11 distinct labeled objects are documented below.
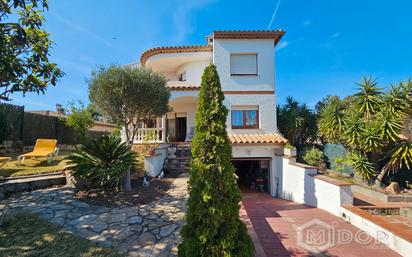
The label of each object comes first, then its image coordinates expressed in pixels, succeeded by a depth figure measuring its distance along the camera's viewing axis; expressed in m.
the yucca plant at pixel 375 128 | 11.01
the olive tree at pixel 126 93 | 10.23
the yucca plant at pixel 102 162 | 8.11
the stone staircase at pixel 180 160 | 12.77
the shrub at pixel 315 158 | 14.82
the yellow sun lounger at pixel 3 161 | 9.61
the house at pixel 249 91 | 13.74
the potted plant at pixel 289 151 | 11.47
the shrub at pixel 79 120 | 19.92
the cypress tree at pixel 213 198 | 3.75
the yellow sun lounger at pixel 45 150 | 11.89
